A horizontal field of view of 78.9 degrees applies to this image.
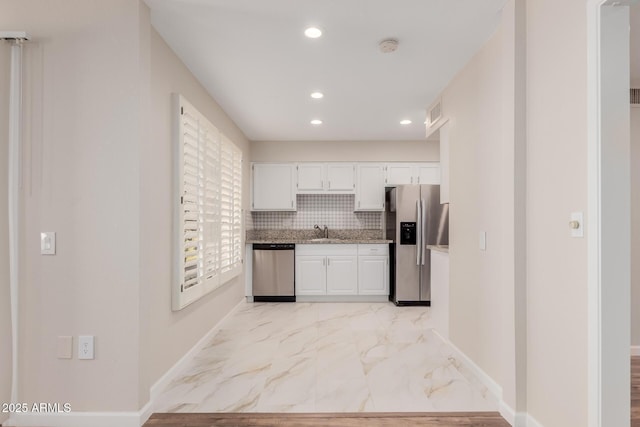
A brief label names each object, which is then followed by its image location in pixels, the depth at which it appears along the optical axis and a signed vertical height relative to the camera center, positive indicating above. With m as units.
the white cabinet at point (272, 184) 5.90 +0.56
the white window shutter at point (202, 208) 2.84 +0.12
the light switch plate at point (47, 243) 2.13 -0.12
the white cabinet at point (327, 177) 5.90 +0.66
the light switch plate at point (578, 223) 1.67 -0.01
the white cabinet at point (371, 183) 5.89 +0.57
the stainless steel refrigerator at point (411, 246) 5.21 -0.34
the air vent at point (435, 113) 3.77 +1.08
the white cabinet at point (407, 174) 5.86 +0.70
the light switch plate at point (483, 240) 2.65 -0.13
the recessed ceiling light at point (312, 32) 2.55 +1.26
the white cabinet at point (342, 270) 5.55 -0.71
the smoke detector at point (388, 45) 2.69 +1.23
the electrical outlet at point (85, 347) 2.12 -0.69
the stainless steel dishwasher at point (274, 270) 5.54 -0.70
